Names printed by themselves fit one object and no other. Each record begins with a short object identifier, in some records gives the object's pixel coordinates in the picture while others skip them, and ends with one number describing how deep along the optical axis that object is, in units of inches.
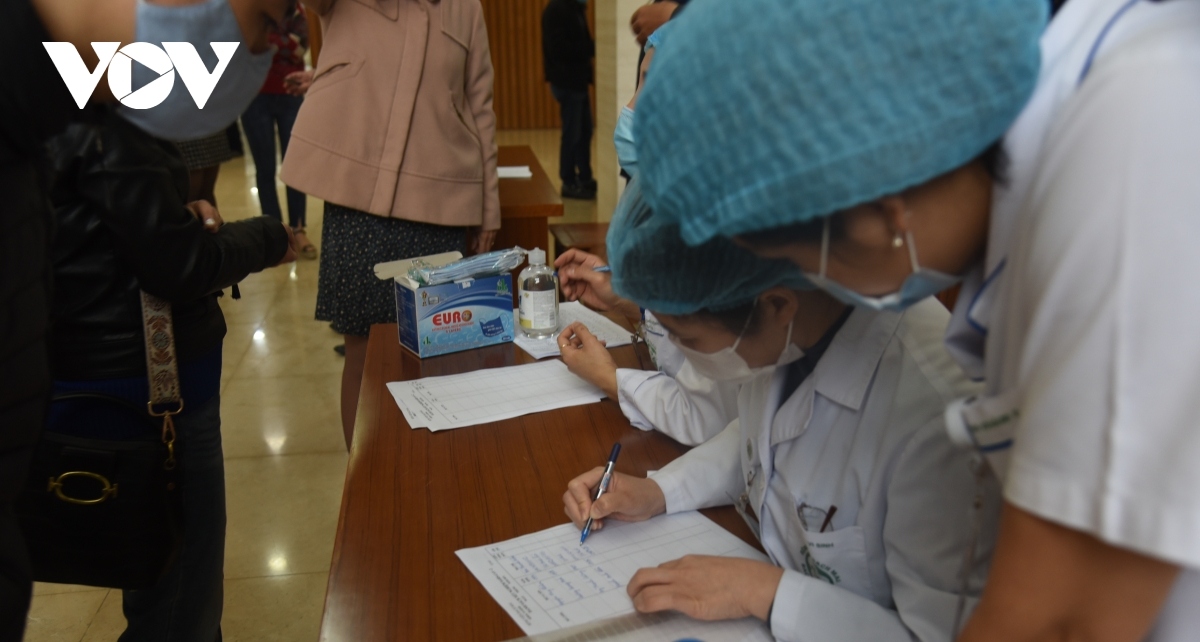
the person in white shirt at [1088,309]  19.6
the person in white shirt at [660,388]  55.9
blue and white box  70.2
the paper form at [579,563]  40.6
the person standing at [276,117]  194.9
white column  173.6
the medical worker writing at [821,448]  35.1
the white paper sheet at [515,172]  150.3
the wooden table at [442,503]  40.3
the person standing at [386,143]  87.0
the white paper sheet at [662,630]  38.7
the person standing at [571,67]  273.3
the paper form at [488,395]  60.2
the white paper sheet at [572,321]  72.7
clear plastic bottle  72.8
